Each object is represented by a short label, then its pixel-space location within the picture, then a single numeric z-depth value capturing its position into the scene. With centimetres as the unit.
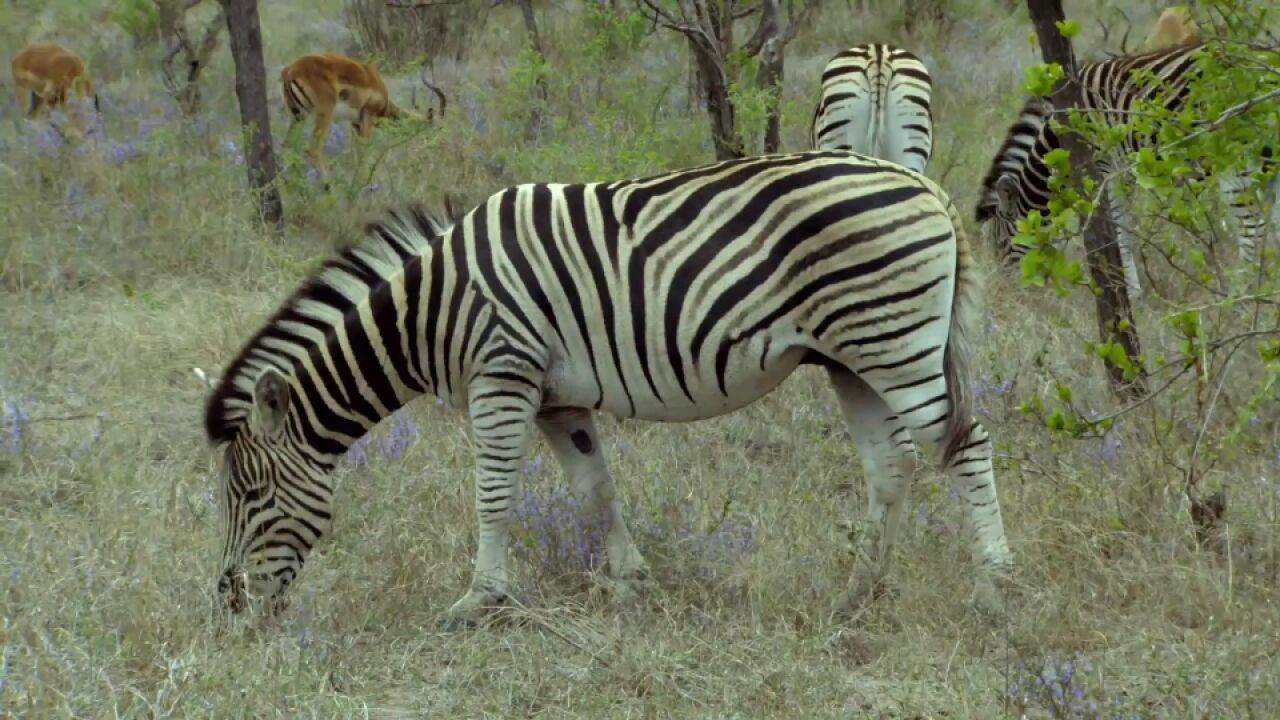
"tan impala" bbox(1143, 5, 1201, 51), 2569
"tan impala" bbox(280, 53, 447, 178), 2633
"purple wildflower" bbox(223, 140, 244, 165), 2133
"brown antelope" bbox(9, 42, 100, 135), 2651
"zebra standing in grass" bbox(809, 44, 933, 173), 1786
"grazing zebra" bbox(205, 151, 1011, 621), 926
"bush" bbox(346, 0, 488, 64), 3387
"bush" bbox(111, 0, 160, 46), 3309
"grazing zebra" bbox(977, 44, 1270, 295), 1737
